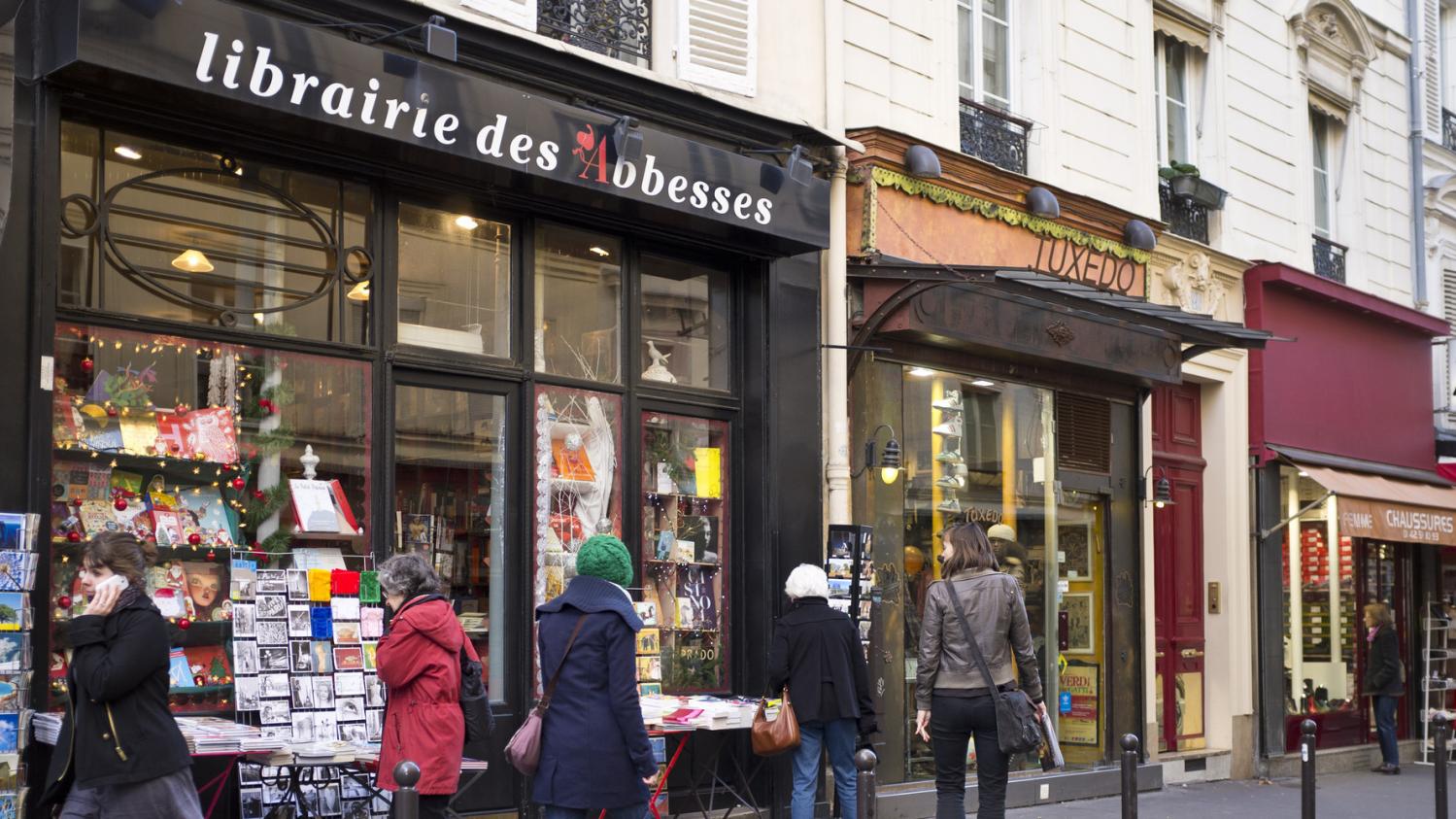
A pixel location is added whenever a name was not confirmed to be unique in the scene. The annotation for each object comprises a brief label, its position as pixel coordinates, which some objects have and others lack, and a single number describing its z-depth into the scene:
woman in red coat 7.00
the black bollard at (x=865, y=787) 6.42
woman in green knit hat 6.65
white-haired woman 9.38
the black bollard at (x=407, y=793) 5.44
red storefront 15.76
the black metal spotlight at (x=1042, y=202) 12.71
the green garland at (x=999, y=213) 11.59
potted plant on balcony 14.94
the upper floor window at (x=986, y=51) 12.96
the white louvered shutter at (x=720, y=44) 10.22
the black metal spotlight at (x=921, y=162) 11.54
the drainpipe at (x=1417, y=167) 18.84
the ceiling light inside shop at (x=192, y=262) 7.98
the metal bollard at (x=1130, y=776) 7.89
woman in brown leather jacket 7.76
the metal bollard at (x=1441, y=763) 9.77
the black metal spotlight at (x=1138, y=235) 13.76
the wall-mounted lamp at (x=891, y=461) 11.20
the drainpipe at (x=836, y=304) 10.94
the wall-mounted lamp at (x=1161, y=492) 14.20
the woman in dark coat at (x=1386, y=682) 16.28
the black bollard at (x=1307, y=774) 8.83
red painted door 14.88
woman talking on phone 5.98
